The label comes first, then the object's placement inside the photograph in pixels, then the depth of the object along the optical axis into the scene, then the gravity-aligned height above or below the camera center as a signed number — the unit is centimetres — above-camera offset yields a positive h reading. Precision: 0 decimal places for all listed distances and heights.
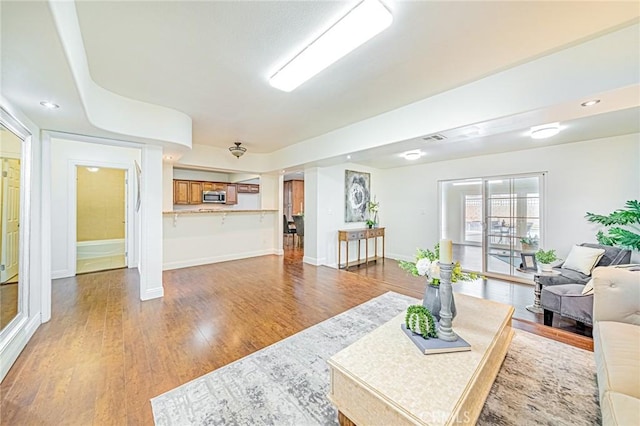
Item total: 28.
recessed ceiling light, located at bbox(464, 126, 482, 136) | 266 +91
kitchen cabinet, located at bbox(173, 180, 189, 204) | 677 +53
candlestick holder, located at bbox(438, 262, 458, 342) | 152 -56
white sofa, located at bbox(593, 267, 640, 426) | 110 -82
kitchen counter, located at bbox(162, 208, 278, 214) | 497 +0
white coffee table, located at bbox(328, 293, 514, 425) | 111 -84
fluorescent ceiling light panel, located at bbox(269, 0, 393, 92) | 161 +128
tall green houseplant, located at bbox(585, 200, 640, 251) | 330 -17
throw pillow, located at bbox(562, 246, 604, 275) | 341 -64
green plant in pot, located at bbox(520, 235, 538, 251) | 480 -58
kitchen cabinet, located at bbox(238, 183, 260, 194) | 795 +75
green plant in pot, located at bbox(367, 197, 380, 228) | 648 +3
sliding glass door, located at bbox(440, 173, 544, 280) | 486 -10
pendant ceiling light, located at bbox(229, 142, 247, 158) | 463 +114
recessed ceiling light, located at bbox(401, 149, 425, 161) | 486 +116
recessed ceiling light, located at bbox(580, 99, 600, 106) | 201 +92
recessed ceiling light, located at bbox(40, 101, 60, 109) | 204 +89
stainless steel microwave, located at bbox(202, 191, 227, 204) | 717 +42
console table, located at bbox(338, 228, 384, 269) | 562 -59
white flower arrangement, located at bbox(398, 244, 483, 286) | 176 -41
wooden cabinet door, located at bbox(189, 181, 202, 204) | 702 +53
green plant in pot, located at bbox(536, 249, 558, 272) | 350 -67
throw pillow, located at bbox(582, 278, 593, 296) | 251 -78
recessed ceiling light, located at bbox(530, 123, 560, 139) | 341 +116
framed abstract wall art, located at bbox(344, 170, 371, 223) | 608 +44
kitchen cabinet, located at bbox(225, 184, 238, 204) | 768 +54
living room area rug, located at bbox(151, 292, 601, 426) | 147 -122
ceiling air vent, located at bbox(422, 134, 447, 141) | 293 +91
